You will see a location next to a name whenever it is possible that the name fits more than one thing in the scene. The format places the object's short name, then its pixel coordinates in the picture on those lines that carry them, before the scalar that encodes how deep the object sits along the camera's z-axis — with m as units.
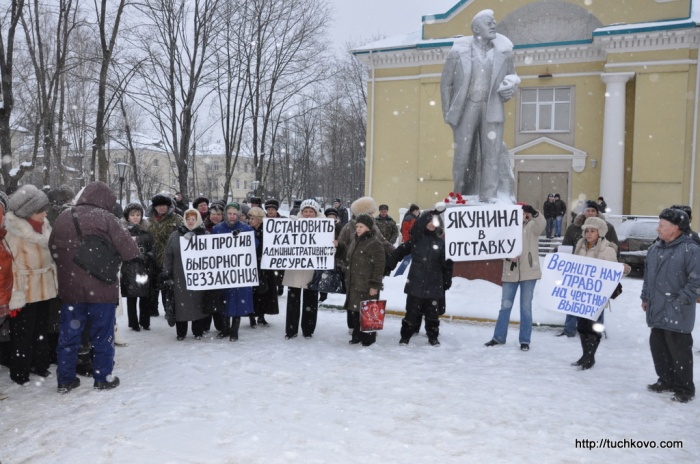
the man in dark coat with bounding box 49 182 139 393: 5.64
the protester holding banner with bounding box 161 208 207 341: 7.77
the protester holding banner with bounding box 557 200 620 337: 8.44
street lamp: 22.89
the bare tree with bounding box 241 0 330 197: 27.81
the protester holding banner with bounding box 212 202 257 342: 7.87
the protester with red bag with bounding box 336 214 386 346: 7.65
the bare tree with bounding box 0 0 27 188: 13.82
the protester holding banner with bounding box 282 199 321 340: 8.09
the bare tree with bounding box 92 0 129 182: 18.12
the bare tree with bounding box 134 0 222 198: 23.70
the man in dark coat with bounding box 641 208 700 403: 5.57
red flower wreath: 10.27
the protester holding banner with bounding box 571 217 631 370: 6.76
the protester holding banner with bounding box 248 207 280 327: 8.59
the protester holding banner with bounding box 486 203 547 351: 7.64
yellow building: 22.14
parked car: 15.12
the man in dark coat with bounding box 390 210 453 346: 7.68
